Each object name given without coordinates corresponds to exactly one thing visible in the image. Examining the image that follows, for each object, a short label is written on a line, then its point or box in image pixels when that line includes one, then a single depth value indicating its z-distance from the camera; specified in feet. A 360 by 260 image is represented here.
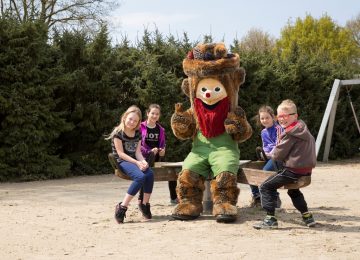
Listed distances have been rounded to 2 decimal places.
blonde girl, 21.72
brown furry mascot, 21.74
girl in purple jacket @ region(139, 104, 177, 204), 26.13
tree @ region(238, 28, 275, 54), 143.46
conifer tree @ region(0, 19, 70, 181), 37.55
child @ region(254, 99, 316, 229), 19.35
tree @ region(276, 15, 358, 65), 127.34
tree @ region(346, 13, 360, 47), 149.45
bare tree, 88.48
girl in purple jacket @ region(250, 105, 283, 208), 24.52
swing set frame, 50.47
